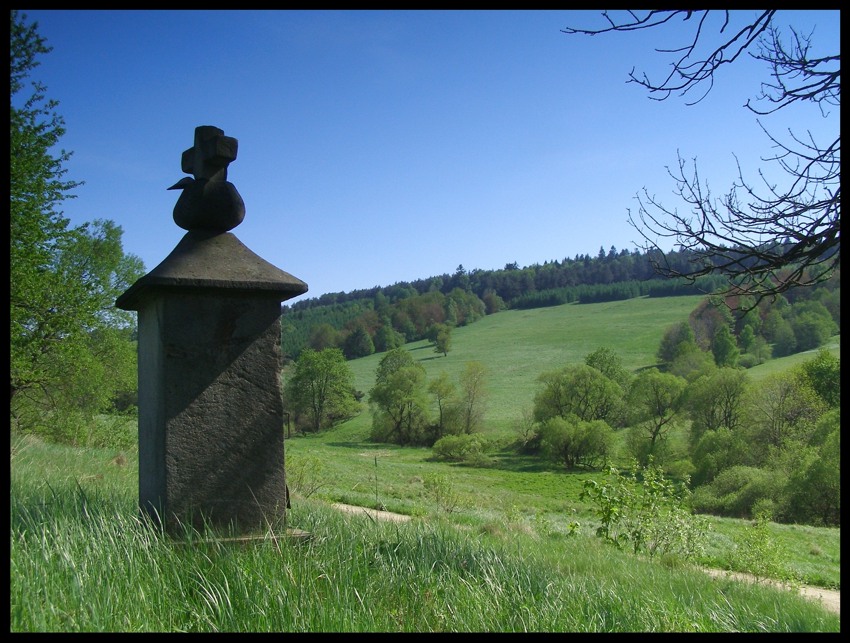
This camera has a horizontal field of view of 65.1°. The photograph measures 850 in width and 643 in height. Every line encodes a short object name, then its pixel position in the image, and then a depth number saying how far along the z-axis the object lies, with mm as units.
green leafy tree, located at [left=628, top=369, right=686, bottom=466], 47906
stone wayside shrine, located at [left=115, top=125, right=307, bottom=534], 3838
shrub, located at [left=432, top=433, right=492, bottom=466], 51031
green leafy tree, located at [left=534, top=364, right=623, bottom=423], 54750
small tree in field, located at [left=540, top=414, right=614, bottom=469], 47281
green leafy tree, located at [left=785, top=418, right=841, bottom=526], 29156
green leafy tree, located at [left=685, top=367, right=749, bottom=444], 44494
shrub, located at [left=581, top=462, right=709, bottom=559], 9820
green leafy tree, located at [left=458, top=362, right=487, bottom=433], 60375
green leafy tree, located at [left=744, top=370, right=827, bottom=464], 38000
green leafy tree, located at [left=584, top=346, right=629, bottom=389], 64000
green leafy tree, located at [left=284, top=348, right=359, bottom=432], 60719
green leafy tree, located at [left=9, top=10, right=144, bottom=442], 13836
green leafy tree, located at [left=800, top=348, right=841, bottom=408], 38406
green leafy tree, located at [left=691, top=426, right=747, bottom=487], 37812
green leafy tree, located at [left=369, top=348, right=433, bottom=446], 60531
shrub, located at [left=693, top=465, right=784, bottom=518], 31891
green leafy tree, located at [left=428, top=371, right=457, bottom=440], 60812
